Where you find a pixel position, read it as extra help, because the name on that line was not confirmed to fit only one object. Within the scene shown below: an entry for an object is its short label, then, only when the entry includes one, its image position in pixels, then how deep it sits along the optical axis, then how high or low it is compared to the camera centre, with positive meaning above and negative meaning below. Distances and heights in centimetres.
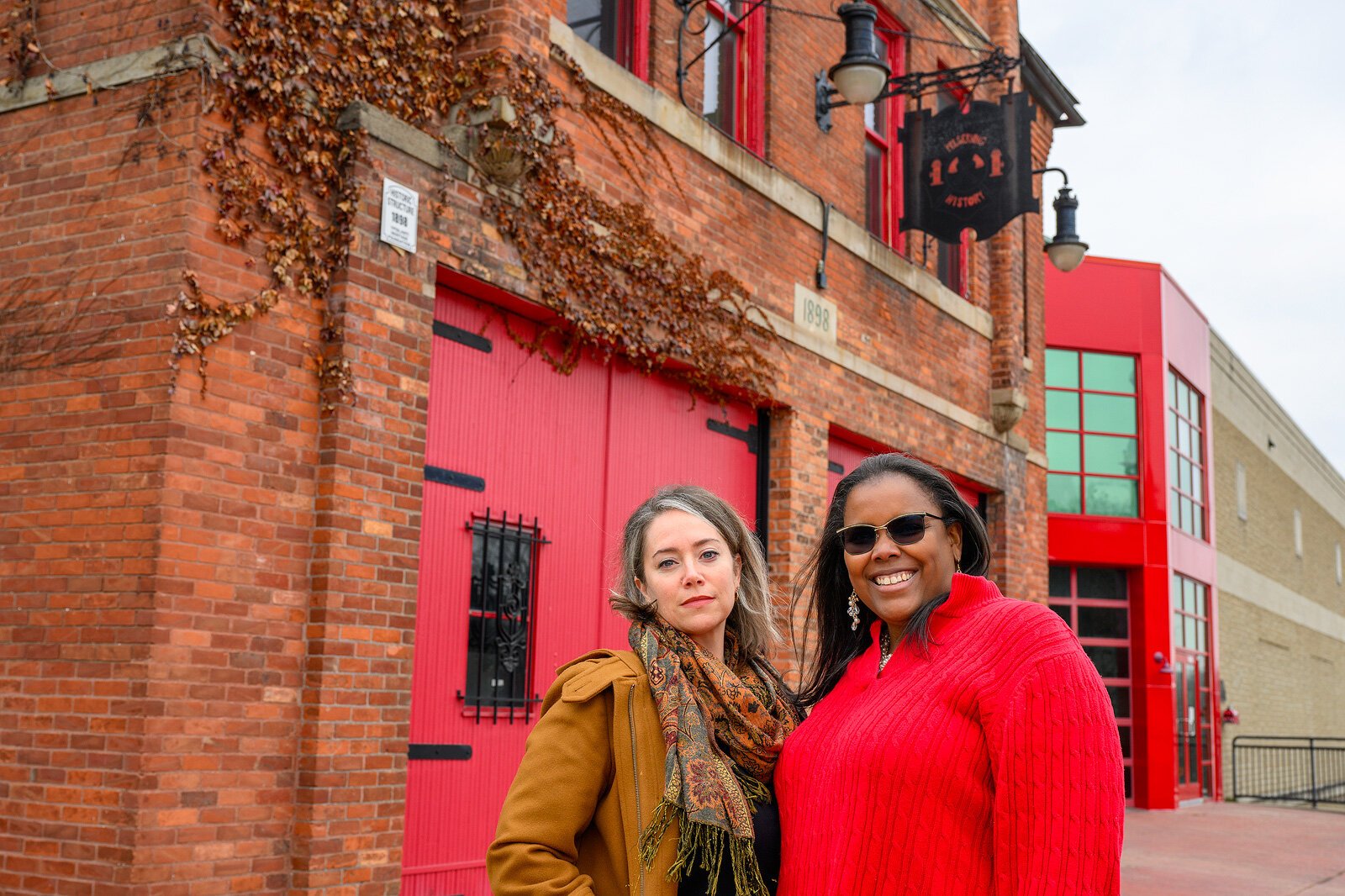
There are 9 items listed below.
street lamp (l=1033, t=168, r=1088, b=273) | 1271 +381
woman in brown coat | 269 -26
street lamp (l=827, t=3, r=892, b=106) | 863 +367
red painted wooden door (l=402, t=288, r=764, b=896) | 654 +43
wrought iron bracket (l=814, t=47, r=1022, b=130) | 1023 +451
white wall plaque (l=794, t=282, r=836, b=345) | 958 +235
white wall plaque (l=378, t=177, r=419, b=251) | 609 +188
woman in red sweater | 236 -17
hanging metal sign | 1065 +384
